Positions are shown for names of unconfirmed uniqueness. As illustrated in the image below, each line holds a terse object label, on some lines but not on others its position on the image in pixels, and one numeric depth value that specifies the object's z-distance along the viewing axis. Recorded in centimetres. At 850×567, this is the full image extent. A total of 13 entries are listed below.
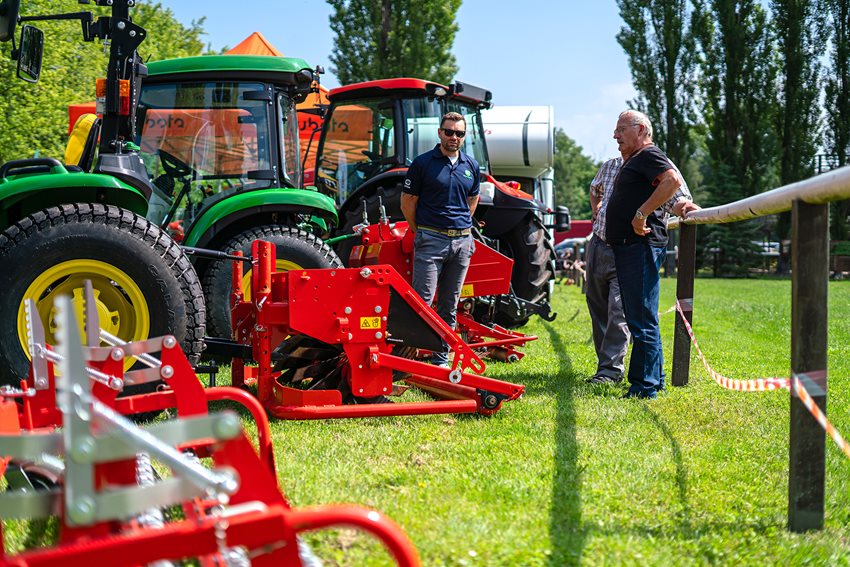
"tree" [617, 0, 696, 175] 3250
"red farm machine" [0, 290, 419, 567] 171
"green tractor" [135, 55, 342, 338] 665
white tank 1468
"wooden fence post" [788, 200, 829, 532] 297
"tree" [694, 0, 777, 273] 3092
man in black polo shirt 559
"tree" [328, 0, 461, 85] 2566
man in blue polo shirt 581
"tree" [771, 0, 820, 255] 3086
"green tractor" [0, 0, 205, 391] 434
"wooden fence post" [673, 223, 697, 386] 614
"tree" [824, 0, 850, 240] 3042
